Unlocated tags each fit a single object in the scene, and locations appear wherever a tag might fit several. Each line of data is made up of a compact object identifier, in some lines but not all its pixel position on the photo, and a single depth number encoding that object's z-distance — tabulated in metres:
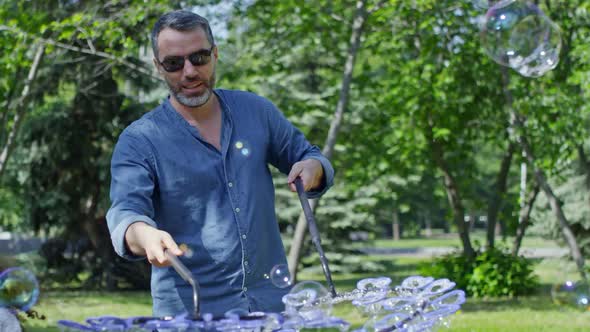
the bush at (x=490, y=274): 15.73
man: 2.57
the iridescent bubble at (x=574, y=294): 4.88
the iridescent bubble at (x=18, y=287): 3.64
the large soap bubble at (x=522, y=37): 6.94
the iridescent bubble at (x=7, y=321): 4.52
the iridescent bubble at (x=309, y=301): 1.95
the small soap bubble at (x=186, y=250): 2.53
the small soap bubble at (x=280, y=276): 2.65
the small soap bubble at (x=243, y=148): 2.73
